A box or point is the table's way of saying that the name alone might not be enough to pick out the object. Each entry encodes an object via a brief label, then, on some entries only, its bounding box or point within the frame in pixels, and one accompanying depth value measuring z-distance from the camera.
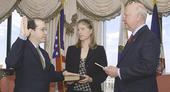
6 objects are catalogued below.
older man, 2.66
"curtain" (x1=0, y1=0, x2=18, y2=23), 7.37
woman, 3.78
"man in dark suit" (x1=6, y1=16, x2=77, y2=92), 2.91
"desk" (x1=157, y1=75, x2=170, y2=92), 5.62
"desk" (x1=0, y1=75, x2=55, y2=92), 5.40
